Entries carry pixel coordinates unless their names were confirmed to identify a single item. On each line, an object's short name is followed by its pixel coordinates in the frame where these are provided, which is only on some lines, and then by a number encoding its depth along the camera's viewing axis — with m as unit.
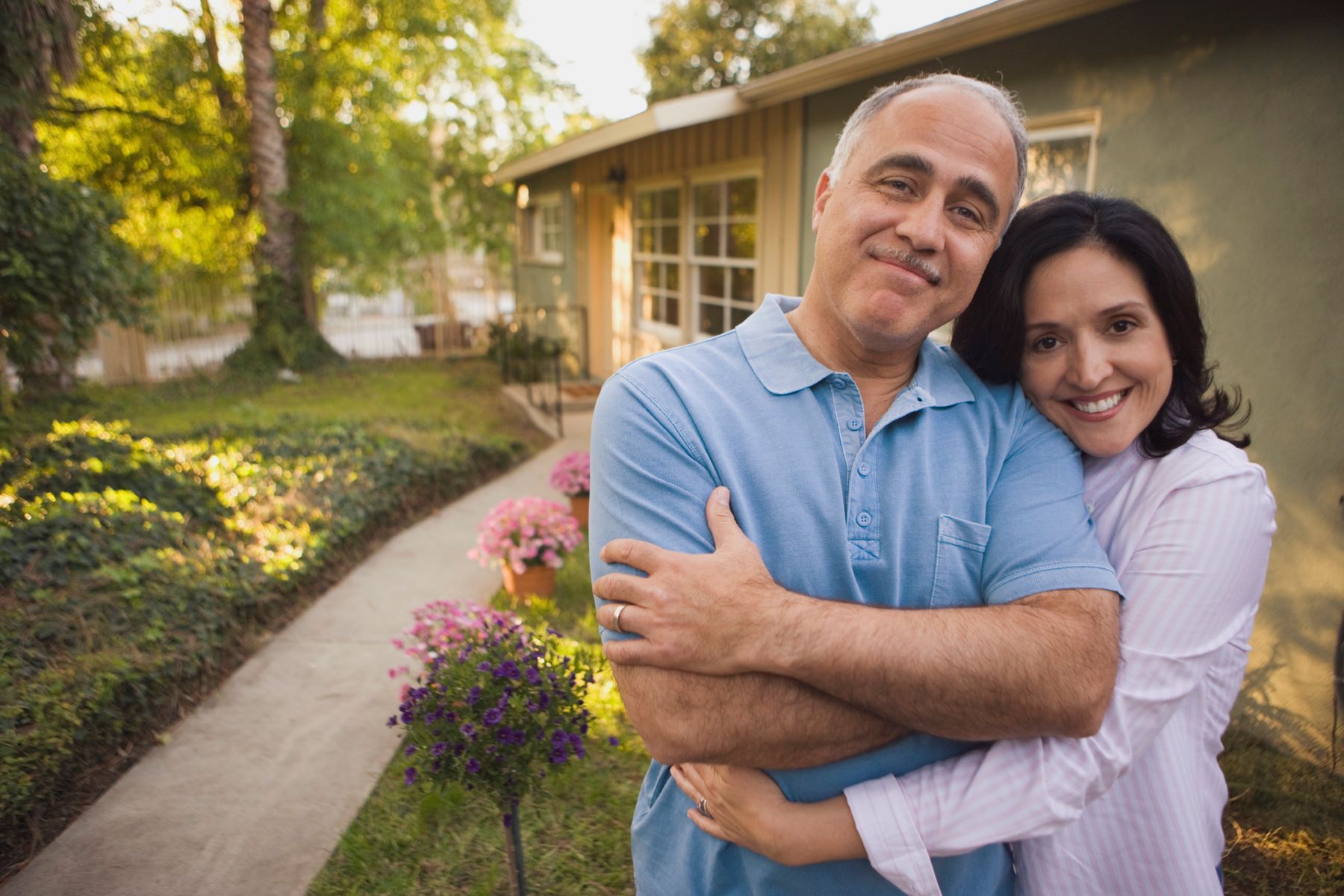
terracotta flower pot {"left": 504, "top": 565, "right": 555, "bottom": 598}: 4.67
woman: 1.25
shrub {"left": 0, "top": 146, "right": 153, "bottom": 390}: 5.31
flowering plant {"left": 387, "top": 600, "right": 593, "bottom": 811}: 2.35
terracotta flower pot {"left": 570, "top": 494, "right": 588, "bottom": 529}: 5.71
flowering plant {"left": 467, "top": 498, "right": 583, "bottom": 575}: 4.55
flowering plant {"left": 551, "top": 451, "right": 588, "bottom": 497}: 5.61
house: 3.16
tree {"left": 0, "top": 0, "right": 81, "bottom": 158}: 5.66
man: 1.21
